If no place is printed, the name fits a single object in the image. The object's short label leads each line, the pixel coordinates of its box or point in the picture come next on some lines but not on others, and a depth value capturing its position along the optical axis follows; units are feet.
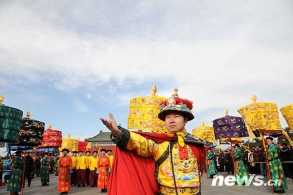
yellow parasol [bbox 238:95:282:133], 29.14
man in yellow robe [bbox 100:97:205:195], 8.41
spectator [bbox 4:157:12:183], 57.06
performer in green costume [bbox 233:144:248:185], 36.54
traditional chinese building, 173.74
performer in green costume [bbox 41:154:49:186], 46.24
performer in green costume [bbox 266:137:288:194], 27.78
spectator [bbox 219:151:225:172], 73.23
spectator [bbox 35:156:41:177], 70.15
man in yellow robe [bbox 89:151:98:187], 45.29
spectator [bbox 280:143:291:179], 44.62
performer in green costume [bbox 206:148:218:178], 53.26
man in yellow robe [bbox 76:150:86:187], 45.75
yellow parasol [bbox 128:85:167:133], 21.36
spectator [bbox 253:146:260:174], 51.62
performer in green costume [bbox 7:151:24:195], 31.55
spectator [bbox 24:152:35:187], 43.40
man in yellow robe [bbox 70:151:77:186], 46.62
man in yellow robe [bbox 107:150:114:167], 41.68
